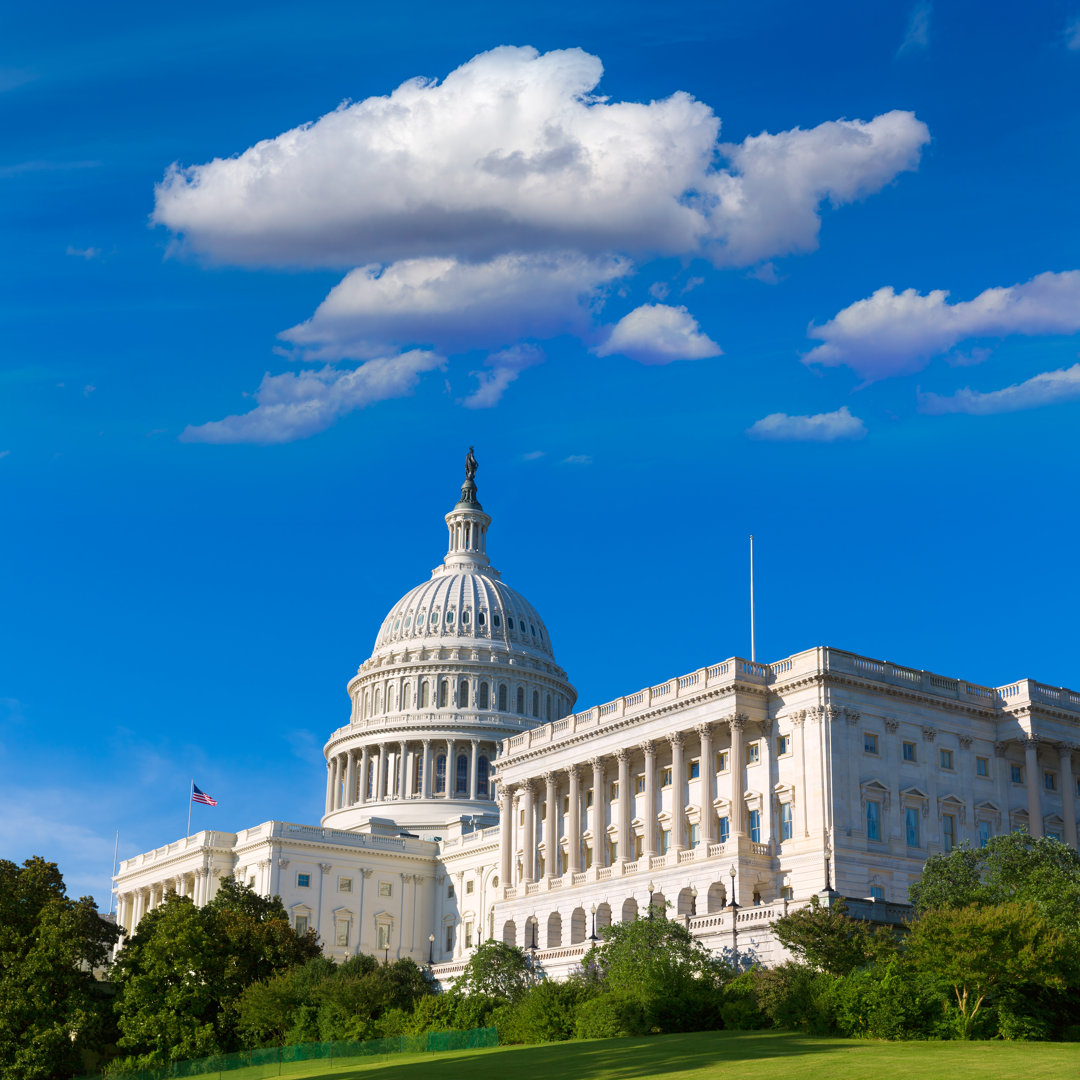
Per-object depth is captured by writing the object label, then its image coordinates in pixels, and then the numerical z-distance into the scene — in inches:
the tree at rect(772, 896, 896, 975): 2714.1
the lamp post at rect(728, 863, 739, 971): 3063.5
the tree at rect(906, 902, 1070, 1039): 2379.4
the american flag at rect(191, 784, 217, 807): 5324.8
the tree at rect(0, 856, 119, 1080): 3117.6
